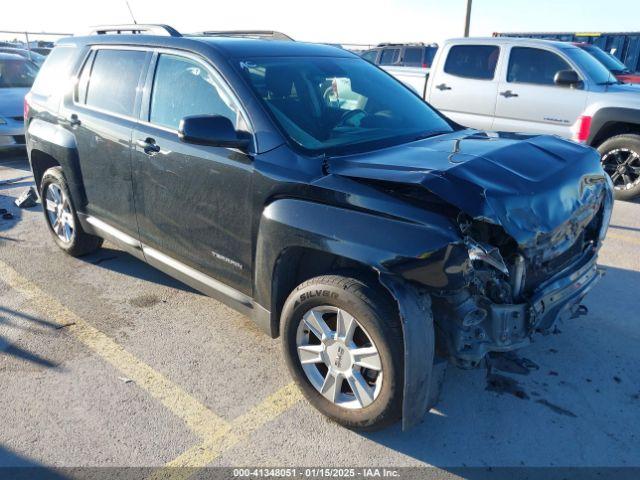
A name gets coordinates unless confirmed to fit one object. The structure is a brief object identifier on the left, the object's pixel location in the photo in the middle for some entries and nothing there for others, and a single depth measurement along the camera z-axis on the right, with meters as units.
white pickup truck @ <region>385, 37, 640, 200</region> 6.85
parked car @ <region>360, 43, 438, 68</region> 14.49
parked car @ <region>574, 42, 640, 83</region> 8.55
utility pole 20.91
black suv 2.38
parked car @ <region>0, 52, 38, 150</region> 8.91
